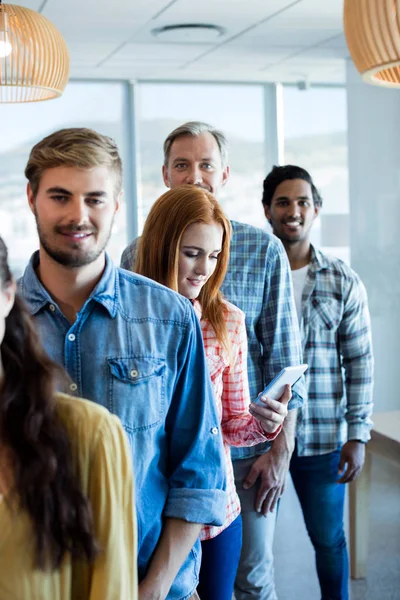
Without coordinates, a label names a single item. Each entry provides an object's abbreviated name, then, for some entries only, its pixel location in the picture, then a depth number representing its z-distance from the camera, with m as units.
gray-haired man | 2.32
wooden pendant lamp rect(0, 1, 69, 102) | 3.19
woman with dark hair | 1.07
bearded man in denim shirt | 1.43
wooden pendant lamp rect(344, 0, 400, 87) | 1.92
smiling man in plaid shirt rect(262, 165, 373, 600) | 2.82
